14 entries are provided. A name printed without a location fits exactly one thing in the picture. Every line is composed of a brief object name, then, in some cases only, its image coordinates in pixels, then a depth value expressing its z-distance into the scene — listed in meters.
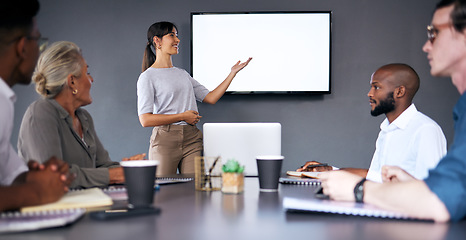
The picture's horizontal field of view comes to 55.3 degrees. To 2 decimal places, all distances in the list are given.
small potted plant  1.44
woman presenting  3.08
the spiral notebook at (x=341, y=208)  1.01
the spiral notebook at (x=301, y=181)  1.73
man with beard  1.88
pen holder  1.53
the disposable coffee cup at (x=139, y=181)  1.14
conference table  0.87
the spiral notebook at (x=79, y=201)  1.05
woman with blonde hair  1.62
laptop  2.31
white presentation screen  3.93
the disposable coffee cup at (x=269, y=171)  1.53
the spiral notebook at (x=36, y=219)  0.86
